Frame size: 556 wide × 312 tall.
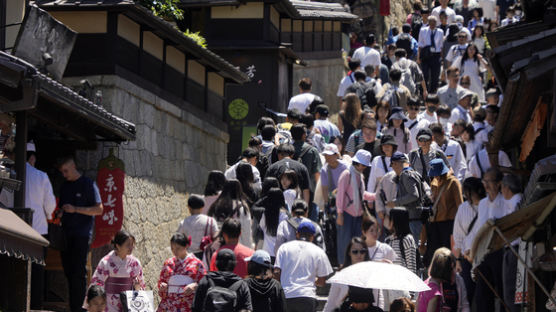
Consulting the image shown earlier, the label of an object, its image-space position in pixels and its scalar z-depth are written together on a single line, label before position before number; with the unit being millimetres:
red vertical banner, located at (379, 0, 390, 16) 42975
